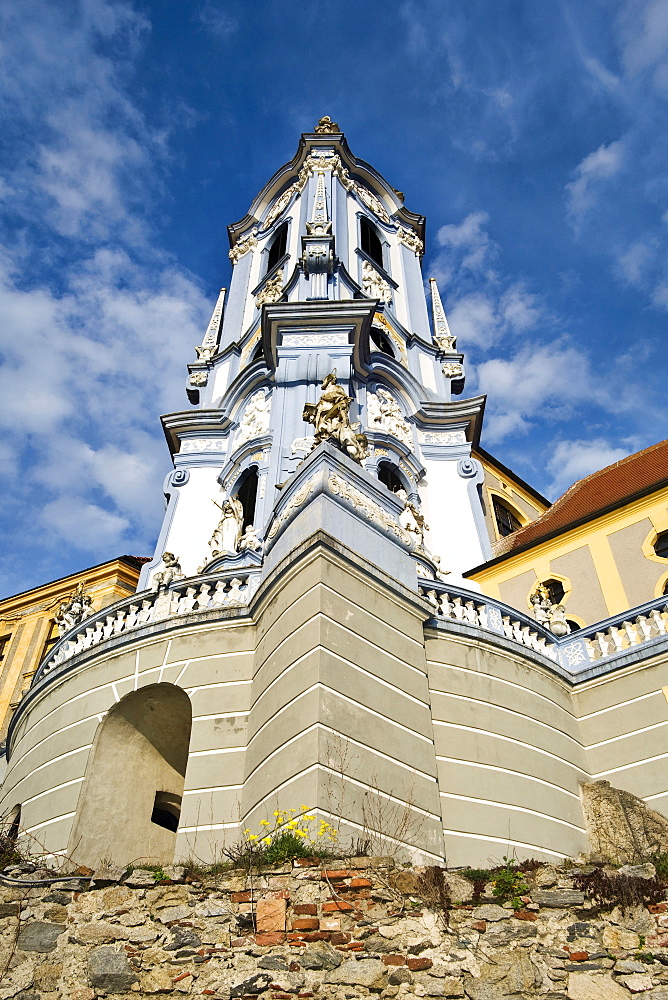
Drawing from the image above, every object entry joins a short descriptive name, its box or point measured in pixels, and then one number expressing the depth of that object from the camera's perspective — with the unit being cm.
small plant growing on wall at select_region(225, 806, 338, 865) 748
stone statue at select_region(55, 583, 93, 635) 1549
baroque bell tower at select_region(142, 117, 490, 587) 1789
